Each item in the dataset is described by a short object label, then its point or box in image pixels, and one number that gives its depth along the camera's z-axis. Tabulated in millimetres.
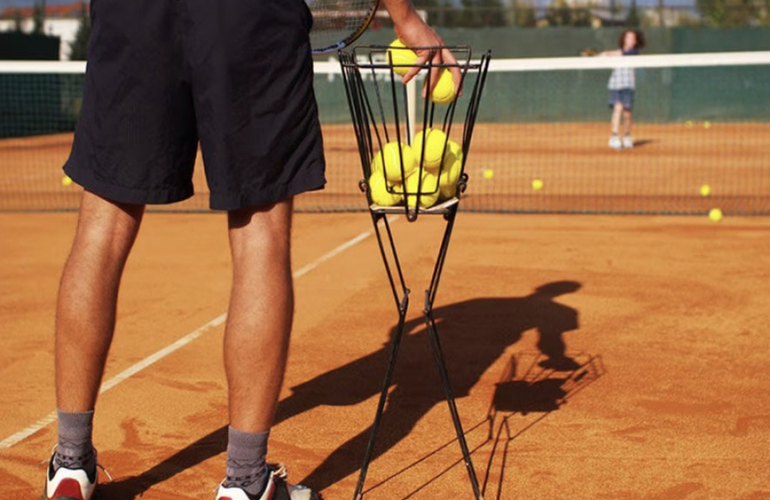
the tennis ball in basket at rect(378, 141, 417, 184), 2980
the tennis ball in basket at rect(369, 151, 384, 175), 2998
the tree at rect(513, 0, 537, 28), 25500
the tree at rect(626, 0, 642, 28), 25748
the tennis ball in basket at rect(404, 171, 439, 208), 2975
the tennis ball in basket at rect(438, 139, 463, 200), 3020
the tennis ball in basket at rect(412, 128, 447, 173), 3004
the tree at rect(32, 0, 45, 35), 24500
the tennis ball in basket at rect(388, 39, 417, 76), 3061
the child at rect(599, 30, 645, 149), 16312
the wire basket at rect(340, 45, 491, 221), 2938
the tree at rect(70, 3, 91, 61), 22875
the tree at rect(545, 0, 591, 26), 25250
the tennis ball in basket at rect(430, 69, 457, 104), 3020
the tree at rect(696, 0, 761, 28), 26384
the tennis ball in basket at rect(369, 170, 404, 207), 2984
